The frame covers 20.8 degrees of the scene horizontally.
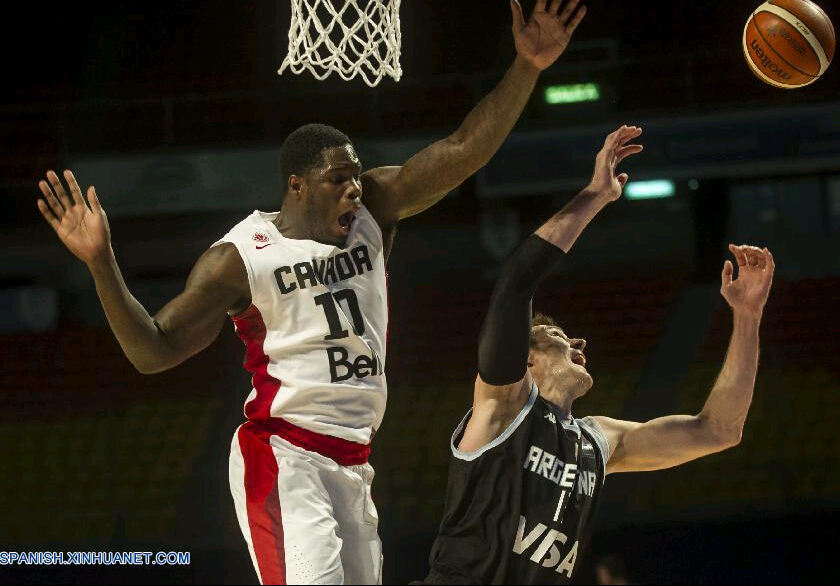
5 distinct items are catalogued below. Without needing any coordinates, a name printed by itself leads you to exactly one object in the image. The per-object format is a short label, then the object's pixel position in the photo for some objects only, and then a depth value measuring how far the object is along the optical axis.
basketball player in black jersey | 6.86
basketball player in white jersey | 6.58
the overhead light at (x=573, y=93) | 19.73
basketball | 9.48
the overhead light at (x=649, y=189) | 20.63
